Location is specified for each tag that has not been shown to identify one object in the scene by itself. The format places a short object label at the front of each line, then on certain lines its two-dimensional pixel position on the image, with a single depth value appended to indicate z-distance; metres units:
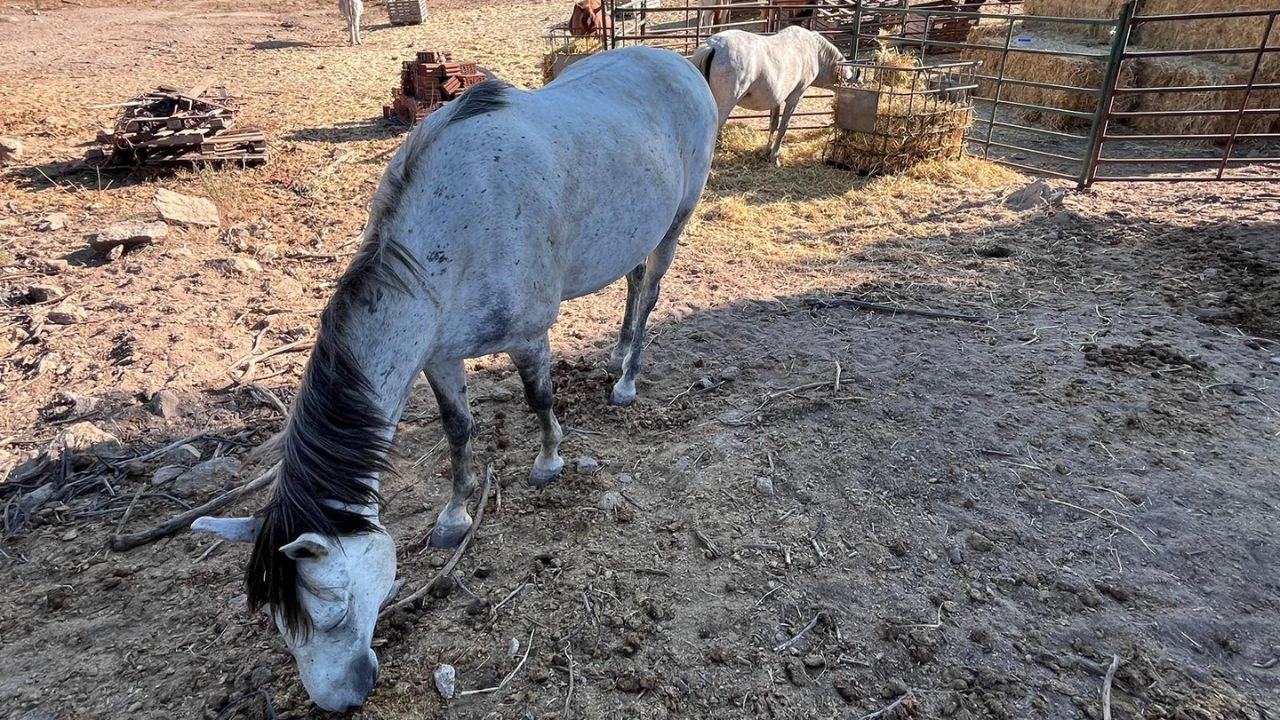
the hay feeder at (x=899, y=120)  7.66
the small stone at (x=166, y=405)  3.55
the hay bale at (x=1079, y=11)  11.33
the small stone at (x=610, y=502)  3.06
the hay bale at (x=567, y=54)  9.50
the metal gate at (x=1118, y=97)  6.92
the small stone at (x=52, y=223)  5.54
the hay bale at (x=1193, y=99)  8.60
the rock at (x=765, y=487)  3.11
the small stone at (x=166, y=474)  3.16
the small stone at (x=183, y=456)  3.29
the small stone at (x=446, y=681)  2.27
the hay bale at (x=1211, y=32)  8.70
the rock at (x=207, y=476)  3.13
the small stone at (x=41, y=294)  4.49
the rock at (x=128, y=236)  5.04
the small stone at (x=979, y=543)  2.78
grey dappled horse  1.77
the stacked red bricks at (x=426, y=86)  8.77
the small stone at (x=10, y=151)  6.99
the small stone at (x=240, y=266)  5.04
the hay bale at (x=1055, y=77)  9.97
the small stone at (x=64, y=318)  4.25
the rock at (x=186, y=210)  5.54
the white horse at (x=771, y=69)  7.74
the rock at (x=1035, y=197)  6.64
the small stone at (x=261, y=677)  2.25
